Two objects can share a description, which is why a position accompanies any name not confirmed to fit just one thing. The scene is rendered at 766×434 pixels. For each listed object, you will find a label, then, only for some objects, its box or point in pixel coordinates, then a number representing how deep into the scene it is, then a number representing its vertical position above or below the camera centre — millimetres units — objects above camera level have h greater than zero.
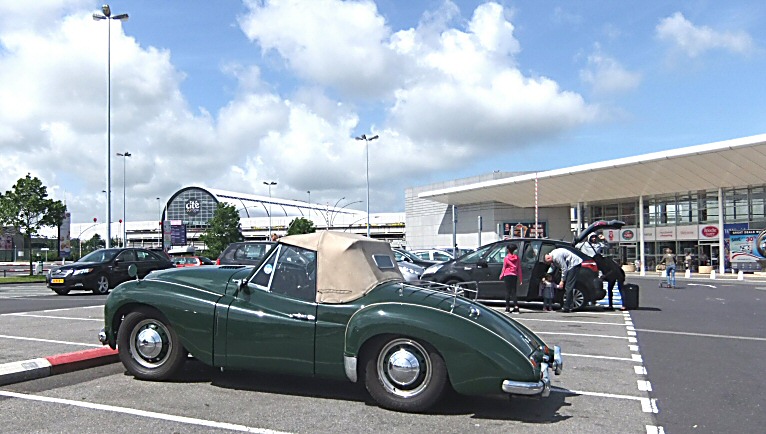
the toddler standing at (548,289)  13898 -1147
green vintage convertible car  5117 -759
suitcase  14594 -1403
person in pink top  13227 -747
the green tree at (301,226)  70500 +1732
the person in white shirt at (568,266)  13609 -624
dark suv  14023 -771
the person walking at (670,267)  24434 -1214
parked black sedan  18844 -808
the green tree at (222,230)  70562 +1391
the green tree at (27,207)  30922 +1894
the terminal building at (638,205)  36281 +2488
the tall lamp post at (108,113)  27266 +6080
